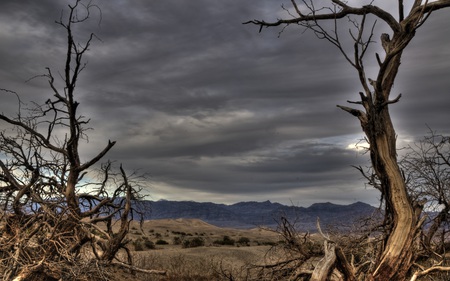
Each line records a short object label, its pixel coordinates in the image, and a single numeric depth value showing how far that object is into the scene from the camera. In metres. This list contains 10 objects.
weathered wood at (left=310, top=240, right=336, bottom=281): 7.06
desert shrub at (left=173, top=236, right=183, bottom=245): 35.50
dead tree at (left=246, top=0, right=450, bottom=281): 8.16
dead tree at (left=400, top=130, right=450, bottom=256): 9.52
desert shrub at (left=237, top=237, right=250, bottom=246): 36.38
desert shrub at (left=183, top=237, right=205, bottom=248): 30.45
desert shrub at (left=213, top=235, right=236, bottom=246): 35.23
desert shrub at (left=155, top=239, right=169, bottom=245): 34.38
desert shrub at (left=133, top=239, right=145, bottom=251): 27.46
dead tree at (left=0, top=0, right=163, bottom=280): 10.44
